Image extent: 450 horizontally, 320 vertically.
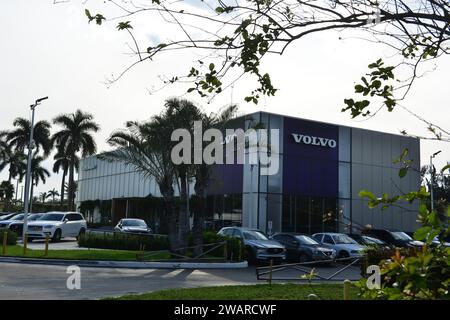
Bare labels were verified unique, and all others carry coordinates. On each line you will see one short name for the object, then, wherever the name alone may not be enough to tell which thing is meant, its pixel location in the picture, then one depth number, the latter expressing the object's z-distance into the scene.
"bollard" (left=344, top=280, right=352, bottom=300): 5.99
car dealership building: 35.81
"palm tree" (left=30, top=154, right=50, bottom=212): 74.59
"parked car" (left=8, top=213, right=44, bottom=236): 33.81
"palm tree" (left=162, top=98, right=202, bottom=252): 22.91
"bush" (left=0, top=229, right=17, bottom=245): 27.42
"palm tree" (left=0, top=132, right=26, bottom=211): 65.81
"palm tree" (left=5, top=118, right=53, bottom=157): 59.44
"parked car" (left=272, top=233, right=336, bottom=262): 23.33
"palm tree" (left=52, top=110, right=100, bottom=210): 52.94
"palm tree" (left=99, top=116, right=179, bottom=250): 23.25
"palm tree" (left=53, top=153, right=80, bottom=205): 60.74
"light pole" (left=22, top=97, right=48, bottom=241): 29.48
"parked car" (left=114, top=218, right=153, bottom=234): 32.97
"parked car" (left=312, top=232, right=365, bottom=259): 24.64
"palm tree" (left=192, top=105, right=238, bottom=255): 23.06
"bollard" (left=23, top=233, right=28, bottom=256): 21.12
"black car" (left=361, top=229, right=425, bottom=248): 28.91
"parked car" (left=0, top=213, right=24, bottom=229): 34.53
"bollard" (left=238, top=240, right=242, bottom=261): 22.84
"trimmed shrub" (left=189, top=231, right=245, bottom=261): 22.97
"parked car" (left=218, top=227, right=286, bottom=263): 23.05
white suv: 30.59
